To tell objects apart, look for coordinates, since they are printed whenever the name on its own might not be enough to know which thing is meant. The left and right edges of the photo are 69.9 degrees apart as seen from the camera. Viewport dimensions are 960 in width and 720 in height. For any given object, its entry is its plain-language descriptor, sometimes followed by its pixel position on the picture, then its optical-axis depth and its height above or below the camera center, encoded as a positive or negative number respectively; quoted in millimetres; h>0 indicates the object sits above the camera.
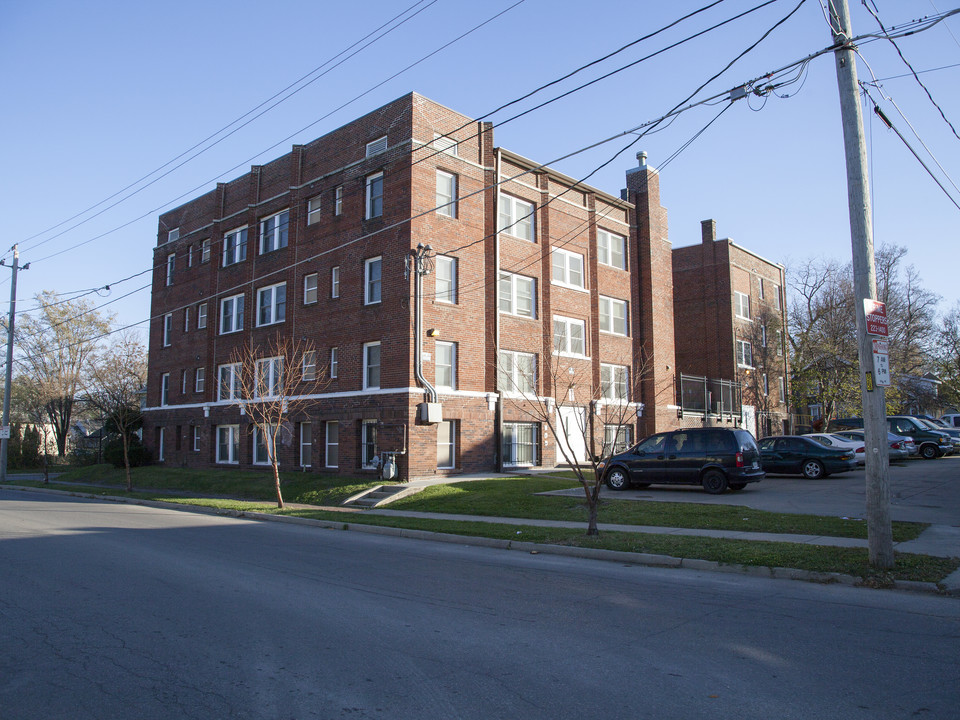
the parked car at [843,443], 25000 -352
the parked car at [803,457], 22688 -785
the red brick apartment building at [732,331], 38969 +6065
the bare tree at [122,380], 29402 +3531
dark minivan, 18453 -711
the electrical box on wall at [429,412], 21828 +758
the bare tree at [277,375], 25047 +2396
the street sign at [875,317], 8984 +1530
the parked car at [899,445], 28241 -491
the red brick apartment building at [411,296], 23266 +5631
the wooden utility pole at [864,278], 8867 +2086
